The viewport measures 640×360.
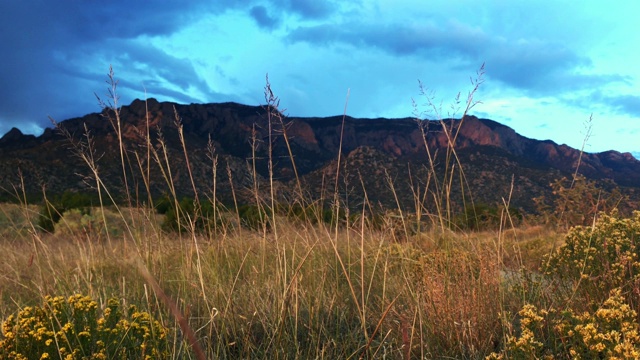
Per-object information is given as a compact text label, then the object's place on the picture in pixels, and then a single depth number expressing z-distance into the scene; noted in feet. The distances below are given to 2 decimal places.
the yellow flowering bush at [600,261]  10.05
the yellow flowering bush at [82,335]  7.30
